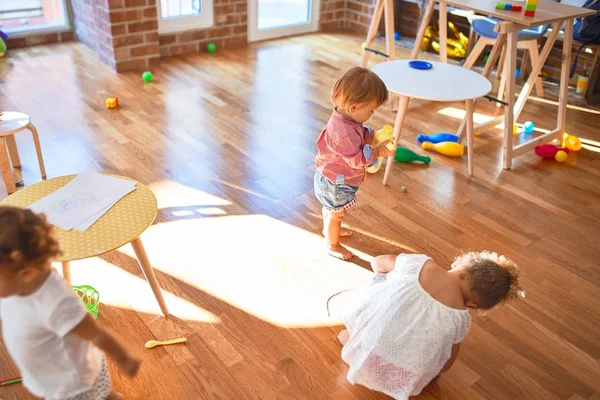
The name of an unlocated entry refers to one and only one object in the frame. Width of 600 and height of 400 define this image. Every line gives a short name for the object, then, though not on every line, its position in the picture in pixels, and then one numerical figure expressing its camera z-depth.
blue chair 3.22
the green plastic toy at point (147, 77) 3.65
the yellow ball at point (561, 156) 2.89
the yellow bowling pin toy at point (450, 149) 2.86
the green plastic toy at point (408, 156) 2.78
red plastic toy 2.92
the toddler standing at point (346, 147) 1.73
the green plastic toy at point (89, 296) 1.75
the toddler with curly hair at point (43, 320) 0.97
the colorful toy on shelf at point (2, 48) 3.85
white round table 2.36
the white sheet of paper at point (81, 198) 1.49
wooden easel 3.15
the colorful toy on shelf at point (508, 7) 2.68
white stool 2.19
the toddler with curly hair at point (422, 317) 1.39
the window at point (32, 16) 4.08
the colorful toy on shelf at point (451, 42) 4.25
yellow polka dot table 1.39
